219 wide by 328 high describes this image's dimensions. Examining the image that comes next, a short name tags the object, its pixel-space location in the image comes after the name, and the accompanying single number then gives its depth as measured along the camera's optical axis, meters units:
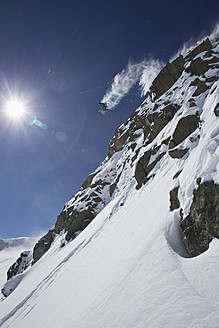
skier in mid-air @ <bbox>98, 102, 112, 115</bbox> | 26.04
